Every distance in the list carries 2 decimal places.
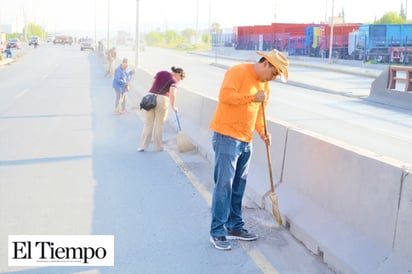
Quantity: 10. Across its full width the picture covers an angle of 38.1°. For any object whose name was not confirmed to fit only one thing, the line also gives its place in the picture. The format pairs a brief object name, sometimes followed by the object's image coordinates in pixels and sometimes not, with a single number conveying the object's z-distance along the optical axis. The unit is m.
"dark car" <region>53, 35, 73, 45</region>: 121.75
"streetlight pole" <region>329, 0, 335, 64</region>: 45.25
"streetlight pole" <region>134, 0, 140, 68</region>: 31.67
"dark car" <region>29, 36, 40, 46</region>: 97.94
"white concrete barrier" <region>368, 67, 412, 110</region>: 21.64
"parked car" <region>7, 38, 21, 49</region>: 87.12
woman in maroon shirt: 11.00
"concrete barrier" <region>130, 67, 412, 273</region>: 4.60
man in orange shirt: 5.43
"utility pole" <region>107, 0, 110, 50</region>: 52.80
